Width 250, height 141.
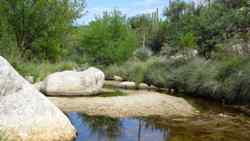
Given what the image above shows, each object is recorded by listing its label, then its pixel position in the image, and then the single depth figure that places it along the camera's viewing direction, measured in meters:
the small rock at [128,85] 16.56
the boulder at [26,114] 5.82
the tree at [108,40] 23.89
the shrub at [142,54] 25.85
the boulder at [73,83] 12.34
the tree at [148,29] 32.06
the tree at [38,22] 12.54
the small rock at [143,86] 16.88
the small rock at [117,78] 20.73
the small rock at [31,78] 13.09
